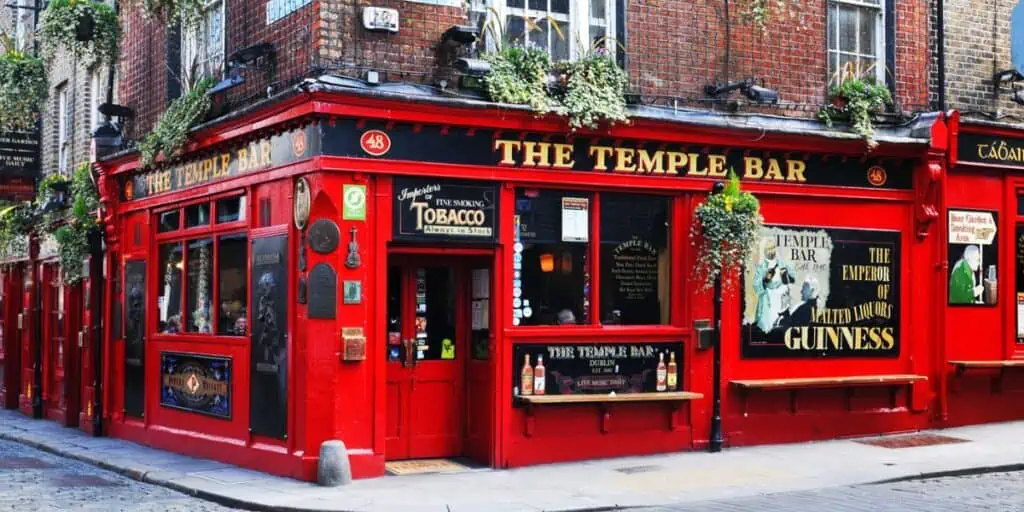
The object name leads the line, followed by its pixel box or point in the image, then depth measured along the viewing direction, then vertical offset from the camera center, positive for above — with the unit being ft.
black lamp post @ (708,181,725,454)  47.67 -3.29
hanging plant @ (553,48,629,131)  44.68 +7.27
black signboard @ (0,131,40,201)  70.79 +7.19
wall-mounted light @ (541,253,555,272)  45.57 +1.16
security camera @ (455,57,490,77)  43.45 +7.81
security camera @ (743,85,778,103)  48.98 +7.77
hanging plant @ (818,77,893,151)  50.52 +7.70
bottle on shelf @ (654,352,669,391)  47.26 -2.95
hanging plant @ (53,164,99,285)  60.62 +2.99
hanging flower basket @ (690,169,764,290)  46.55 +2.49
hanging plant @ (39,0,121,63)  55.67 +11.66
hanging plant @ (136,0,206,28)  49.11 +11.03
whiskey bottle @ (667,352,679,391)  47.52 -2.96
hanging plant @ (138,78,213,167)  49.55 +6.84
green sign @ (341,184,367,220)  41.63 +3.00
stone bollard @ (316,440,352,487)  40.24 -5.45
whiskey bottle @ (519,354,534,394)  44.60 -2.94
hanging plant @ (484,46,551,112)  43.73 +7.60
